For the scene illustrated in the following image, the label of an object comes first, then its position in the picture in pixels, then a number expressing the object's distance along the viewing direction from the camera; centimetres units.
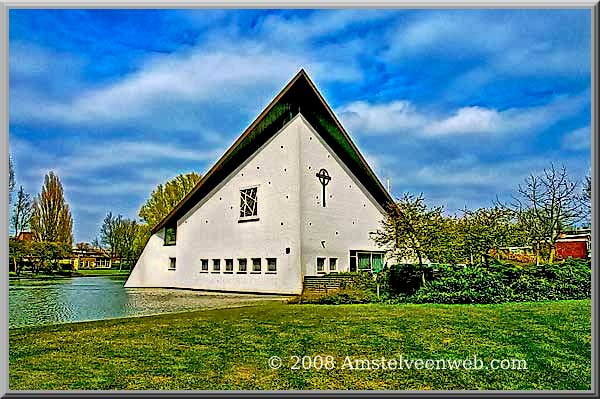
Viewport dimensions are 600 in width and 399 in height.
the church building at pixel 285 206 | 1659
